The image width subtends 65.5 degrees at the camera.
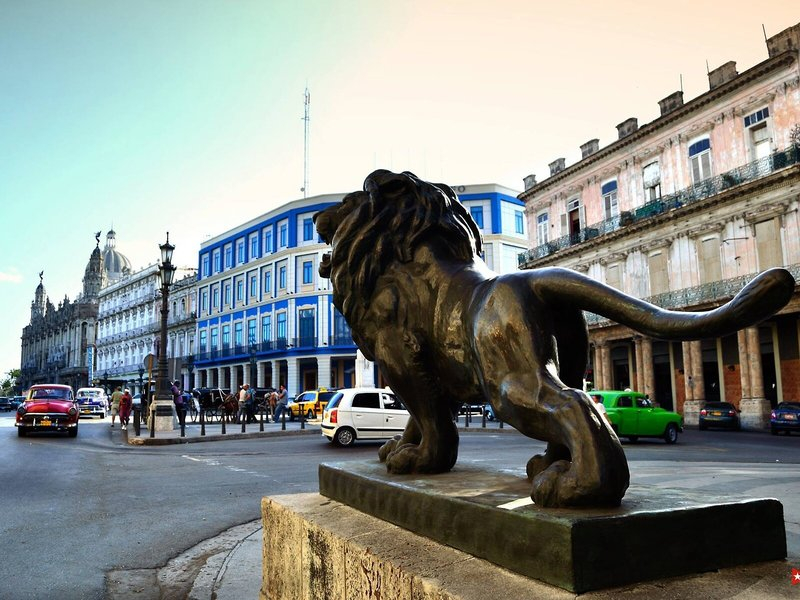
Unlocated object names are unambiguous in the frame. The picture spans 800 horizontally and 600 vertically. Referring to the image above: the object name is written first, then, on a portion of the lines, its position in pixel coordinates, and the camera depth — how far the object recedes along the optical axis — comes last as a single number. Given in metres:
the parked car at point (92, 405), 34.94
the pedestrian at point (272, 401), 27.69
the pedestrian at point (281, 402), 24.39
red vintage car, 17.86
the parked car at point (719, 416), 21.77
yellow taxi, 27.94
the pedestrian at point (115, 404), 24.81
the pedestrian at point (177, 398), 19.92
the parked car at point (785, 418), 18.89
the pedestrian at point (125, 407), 22.41
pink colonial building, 22.16
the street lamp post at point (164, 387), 18.62
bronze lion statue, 1.55
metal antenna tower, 47.25
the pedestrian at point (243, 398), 21.15
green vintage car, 16.55
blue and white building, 42.34
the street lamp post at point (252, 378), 39.17
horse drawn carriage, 24.09
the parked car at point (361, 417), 14.88
